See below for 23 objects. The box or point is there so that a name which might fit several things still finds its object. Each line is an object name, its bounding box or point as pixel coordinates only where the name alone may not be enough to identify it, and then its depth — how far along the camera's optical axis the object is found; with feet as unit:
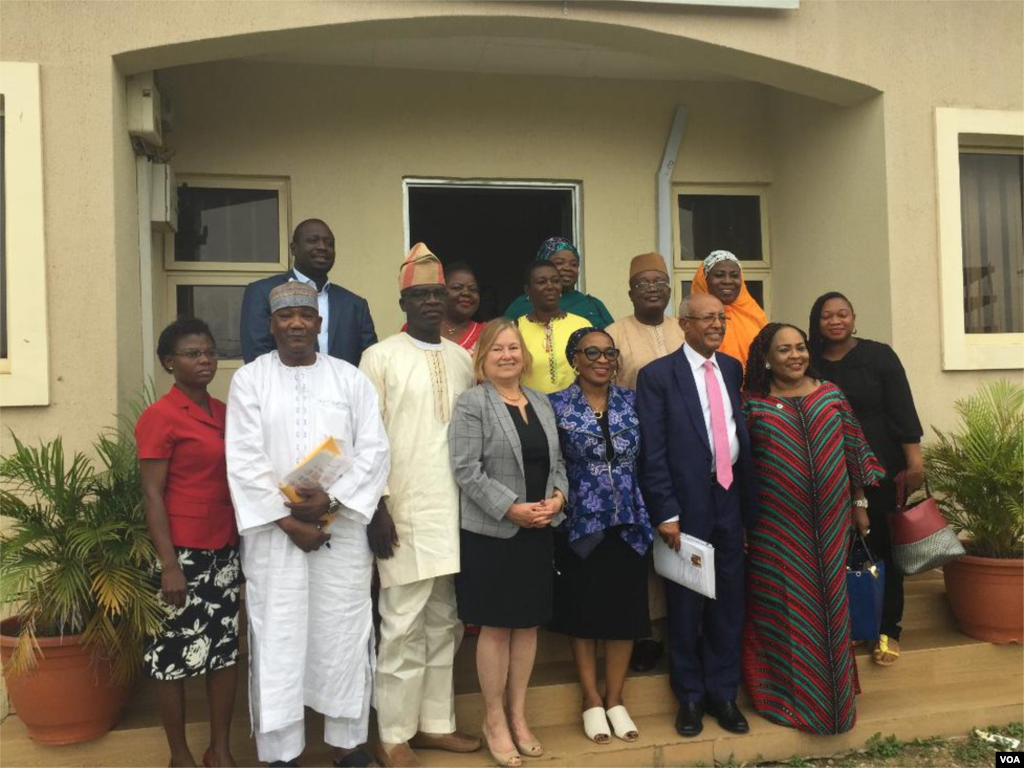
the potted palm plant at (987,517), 13.98
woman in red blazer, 10.08
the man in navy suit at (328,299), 12.93
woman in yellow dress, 12.77
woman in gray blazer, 10.78
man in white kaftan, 10.14
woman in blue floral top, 11.22
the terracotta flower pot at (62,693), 10.68
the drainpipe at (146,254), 14.80
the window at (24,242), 12.69
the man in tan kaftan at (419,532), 10.91
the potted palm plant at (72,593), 10.36
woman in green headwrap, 13.88
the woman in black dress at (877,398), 13.19
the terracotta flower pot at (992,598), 14.01
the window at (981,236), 16.49
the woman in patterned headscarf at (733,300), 13.82
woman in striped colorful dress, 11.87
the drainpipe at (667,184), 19.71
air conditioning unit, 13.96
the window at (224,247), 17.90
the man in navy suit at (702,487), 11.62
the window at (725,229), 20.48
